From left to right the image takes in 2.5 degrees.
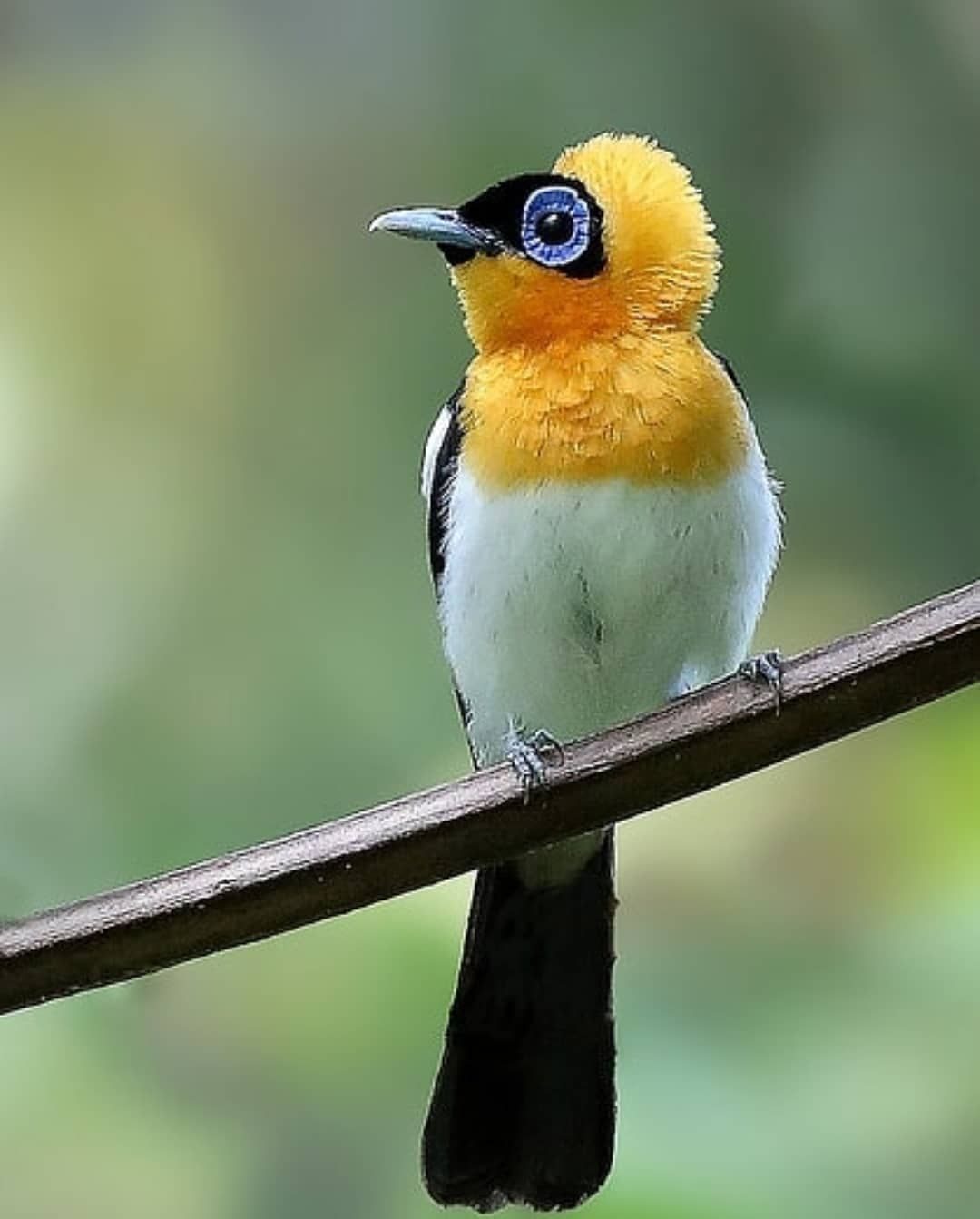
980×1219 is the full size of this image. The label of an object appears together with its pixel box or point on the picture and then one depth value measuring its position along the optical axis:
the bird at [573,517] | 2.87
